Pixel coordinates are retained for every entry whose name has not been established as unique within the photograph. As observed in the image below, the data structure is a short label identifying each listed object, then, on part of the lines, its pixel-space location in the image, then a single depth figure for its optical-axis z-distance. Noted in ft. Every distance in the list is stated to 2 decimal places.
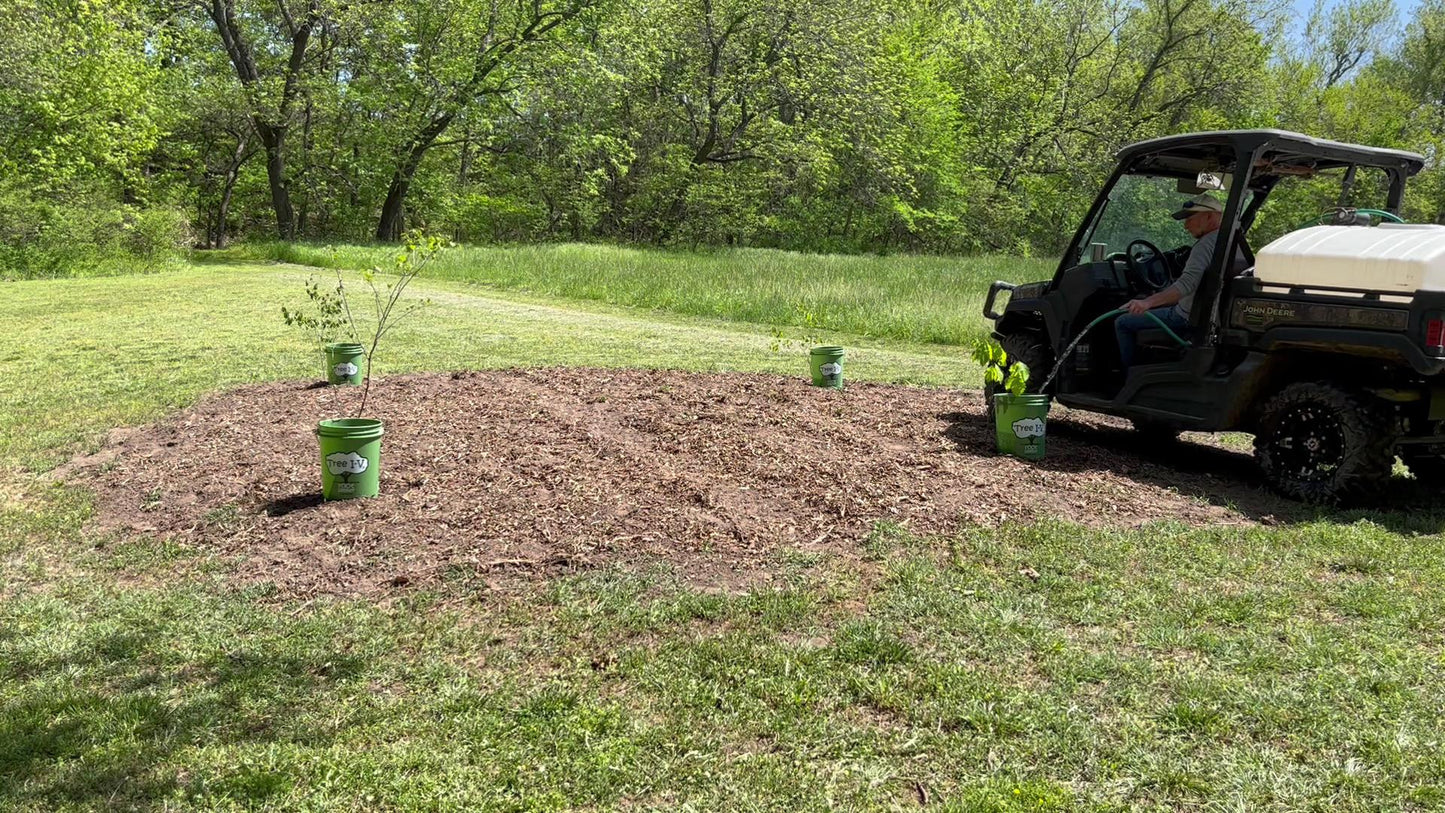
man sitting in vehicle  17.47
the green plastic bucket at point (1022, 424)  17.10
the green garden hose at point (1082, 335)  18.00
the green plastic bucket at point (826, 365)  22.56
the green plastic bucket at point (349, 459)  13.69
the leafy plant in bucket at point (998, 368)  17.19
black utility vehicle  14.61
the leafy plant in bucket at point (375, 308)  17.03
